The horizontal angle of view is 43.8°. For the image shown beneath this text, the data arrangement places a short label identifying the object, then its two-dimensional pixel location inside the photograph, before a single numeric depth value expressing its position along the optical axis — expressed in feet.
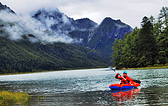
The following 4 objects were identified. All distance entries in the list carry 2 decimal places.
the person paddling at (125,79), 126.10
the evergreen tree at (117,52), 443.90
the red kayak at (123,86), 120.57
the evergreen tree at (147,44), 364.17
